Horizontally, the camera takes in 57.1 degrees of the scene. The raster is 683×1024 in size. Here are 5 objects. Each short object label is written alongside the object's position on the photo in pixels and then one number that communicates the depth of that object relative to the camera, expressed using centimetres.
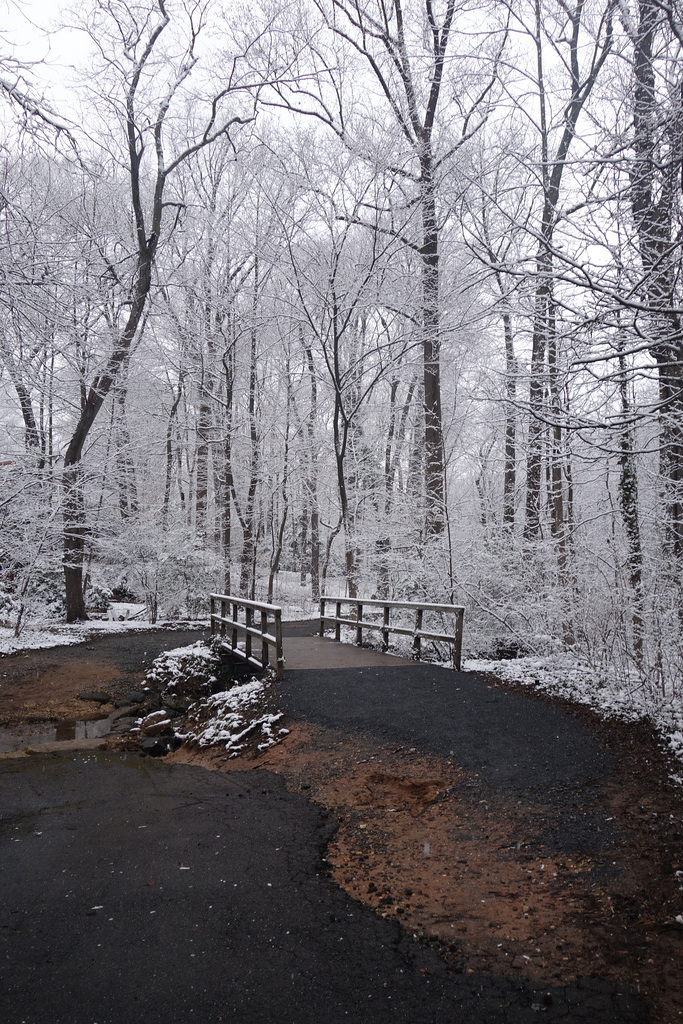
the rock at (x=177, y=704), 1038
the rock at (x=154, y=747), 832
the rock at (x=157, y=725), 926
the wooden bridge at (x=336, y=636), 967
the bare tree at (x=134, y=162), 1446
